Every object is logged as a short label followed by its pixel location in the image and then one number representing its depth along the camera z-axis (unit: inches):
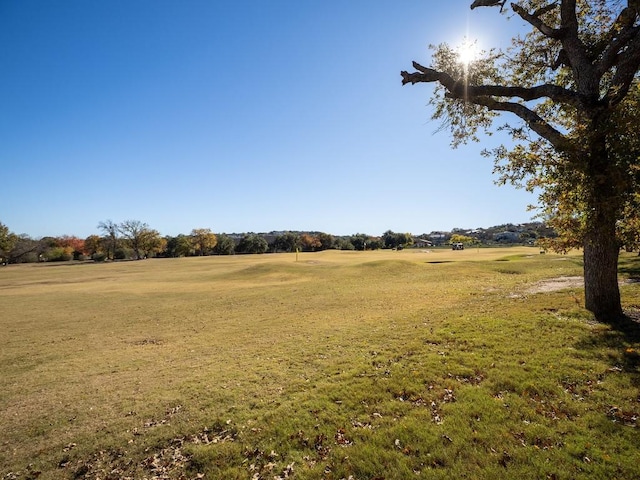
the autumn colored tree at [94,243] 4640.8
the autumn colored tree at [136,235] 4344.7
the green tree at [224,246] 4864.7
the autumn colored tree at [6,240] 3264.0
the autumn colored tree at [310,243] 5324.8
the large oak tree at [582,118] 383.2
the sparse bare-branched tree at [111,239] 4384.8
